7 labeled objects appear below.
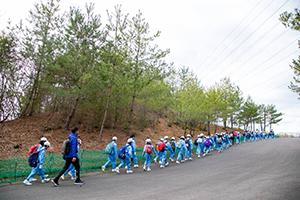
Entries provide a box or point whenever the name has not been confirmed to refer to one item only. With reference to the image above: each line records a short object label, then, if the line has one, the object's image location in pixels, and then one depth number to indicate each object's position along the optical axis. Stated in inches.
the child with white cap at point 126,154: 438.6
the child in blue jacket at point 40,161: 315.0
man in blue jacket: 303.1
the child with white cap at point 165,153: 532.5
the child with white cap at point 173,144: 643.5
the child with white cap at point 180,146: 609.0
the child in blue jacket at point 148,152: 486.3
